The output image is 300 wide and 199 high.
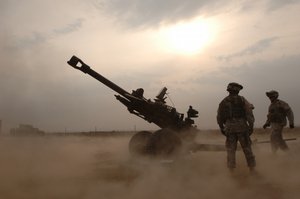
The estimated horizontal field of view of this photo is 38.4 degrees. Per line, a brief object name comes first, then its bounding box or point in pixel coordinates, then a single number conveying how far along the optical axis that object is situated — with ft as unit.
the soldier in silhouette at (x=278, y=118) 40.45
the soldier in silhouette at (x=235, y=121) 30.66
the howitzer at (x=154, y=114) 41.11
